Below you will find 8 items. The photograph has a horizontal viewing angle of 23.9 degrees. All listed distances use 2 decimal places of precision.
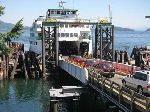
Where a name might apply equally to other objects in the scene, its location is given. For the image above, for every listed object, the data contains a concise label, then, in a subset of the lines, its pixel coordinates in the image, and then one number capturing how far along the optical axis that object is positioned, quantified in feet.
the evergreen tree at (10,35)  85.81
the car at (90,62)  133.47
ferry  183.73
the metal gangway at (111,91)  67.01
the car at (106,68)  119.85
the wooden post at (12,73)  164.45
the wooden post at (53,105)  91.70
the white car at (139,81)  83.68
